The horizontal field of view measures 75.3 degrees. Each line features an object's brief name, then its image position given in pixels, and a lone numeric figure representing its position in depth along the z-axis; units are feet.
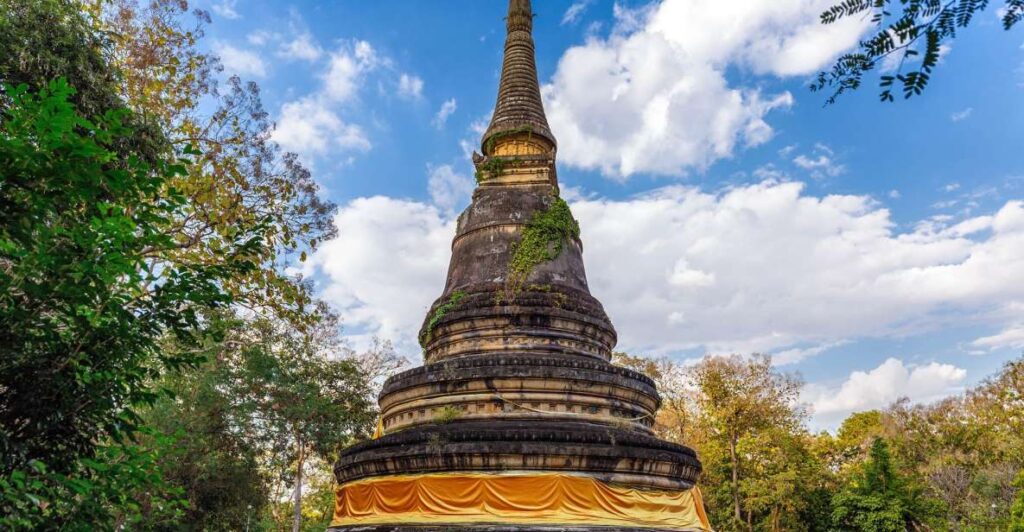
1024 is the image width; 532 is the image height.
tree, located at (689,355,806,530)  102.01
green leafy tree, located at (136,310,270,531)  71.10
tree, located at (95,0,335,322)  34.58
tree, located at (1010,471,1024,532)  60.54
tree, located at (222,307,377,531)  79.20
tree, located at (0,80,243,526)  16.02
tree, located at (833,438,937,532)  89.86
